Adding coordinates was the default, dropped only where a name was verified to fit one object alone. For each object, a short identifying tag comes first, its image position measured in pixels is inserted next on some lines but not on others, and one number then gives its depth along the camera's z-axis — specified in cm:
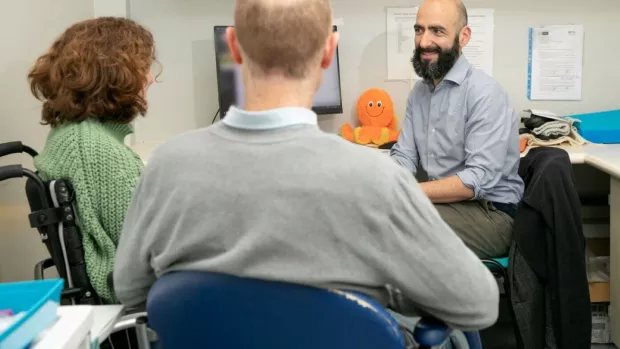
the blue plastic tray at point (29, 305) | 94
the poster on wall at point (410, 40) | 301
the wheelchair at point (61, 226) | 146
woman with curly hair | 150
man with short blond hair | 92
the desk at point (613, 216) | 225
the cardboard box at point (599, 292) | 240
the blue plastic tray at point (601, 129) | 279
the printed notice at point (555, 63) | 301
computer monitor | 283
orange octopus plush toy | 289
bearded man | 216
